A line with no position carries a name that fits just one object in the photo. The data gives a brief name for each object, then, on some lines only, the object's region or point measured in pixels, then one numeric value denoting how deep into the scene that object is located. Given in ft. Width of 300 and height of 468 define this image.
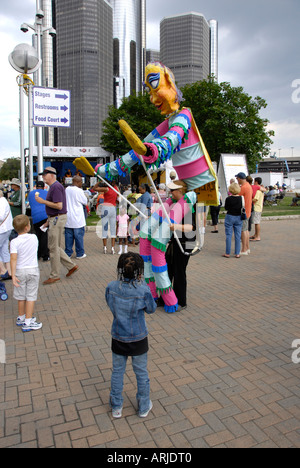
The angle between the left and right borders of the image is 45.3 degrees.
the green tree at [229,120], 75.30
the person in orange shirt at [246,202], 28.96
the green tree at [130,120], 109.91
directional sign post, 30.35
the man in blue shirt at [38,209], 24.26
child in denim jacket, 8.60
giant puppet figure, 15.38
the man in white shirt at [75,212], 25.08
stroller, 17.54
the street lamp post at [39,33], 35.76
